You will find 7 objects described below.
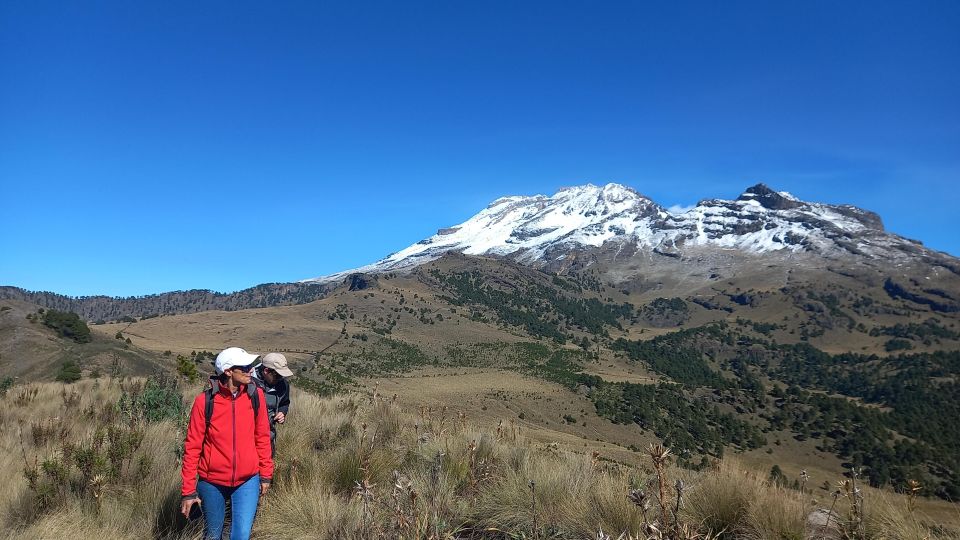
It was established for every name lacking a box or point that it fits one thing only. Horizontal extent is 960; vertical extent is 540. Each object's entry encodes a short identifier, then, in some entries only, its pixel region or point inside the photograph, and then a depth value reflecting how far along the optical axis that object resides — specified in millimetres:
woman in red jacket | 4273
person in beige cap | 5496
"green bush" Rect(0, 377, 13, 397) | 13090
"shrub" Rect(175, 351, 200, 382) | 17411
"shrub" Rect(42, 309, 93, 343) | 35750
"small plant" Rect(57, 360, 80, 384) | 21323
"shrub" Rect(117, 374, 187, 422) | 8555
